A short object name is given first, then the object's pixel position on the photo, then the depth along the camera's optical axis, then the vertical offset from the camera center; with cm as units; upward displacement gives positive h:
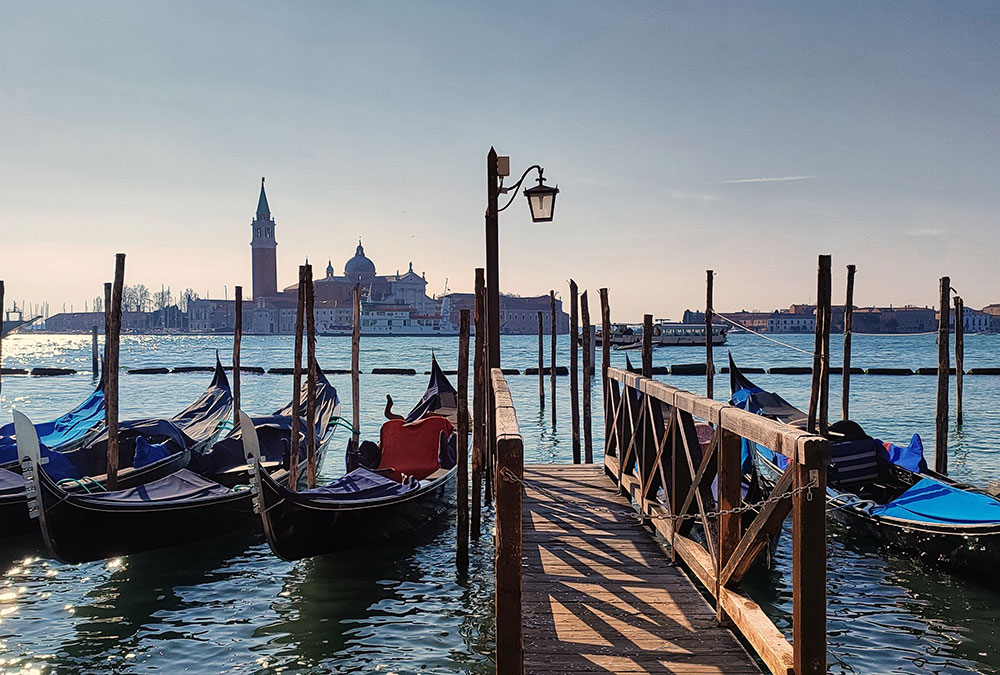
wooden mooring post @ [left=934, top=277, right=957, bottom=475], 813 -54
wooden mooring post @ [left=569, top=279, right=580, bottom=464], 953 -42
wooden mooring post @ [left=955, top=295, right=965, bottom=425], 1086 -10
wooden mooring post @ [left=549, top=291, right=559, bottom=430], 1458 -16
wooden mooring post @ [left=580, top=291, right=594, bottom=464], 866 -56
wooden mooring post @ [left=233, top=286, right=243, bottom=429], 979 -28
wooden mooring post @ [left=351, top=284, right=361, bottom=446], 979 -41
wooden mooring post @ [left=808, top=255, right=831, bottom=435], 713 -20
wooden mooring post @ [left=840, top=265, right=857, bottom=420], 923 -5
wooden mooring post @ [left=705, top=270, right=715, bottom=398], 1102 +10
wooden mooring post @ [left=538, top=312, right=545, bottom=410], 1628 -114
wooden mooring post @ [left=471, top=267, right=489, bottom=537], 587 -55
